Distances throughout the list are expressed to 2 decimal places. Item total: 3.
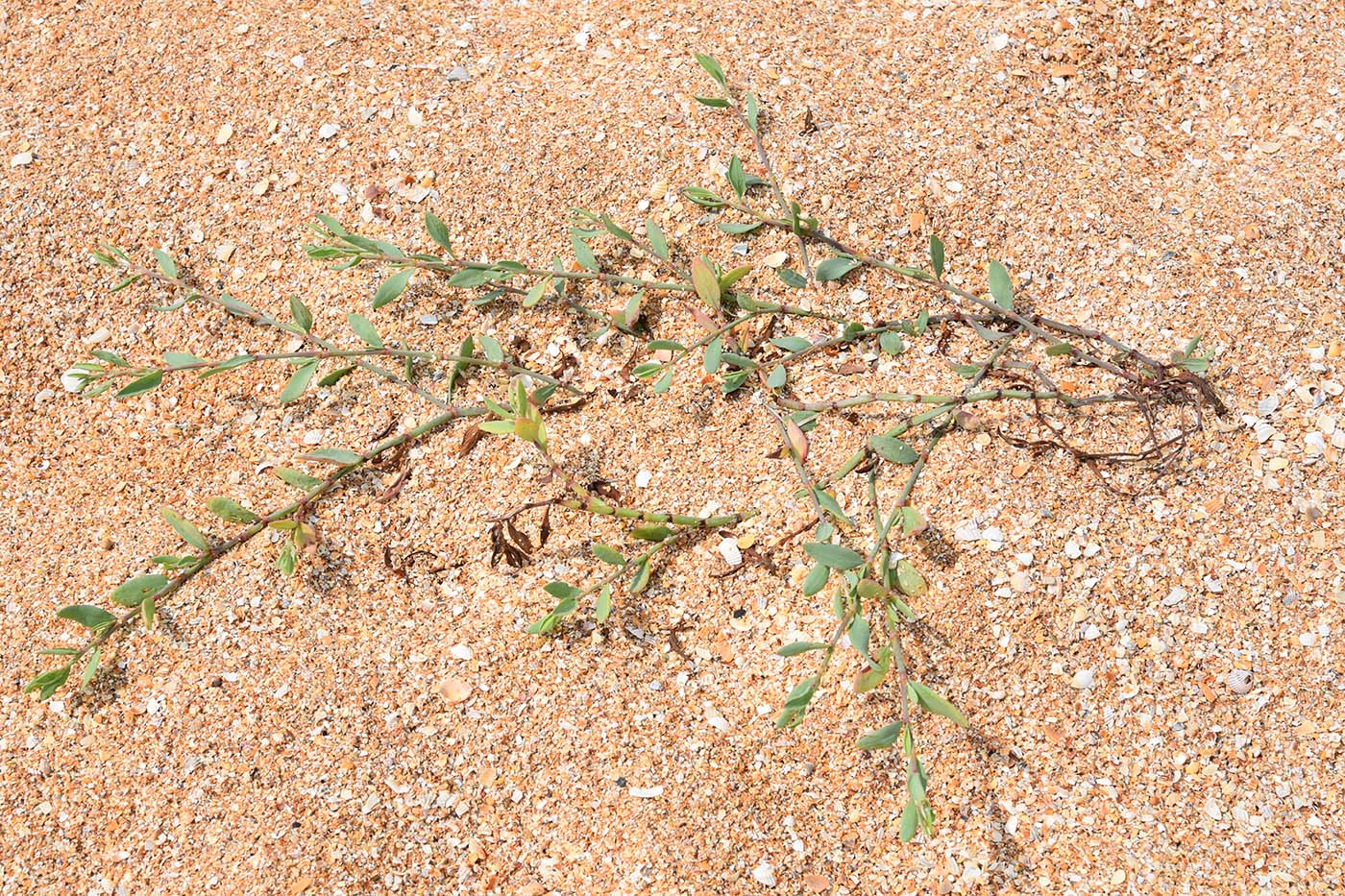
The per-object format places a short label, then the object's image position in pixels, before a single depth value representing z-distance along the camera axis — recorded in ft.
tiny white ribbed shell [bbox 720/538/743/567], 2.48
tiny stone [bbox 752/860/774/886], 2.35
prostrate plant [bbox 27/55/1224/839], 2.44
